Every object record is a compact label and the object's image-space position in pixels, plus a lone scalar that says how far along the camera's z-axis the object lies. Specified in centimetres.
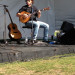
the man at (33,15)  552
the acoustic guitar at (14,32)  588
